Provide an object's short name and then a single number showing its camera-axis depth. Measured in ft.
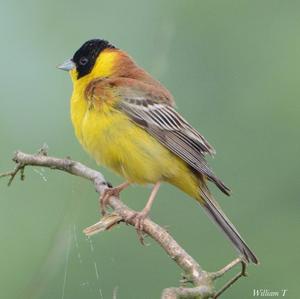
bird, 29.96
